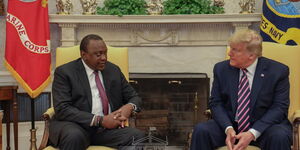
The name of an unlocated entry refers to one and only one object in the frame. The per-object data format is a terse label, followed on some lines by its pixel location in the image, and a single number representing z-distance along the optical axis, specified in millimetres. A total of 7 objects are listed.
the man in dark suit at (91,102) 2777
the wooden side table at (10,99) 4129
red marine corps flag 4188
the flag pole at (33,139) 3772
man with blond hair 2664
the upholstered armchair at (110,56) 3365
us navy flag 4176
